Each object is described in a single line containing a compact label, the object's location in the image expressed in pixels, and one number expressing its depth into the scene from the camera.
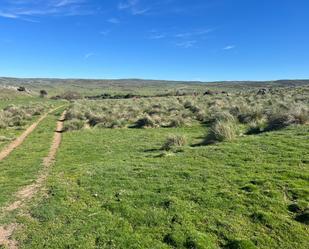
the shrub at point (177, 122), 20.34
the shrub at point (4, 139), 17.41
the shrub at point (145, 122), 20.89
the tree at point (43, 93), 71.70
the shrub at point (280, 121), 14.87
